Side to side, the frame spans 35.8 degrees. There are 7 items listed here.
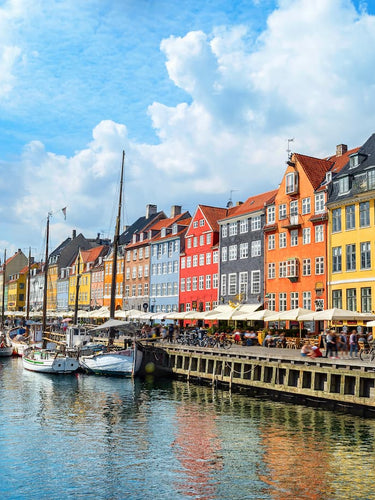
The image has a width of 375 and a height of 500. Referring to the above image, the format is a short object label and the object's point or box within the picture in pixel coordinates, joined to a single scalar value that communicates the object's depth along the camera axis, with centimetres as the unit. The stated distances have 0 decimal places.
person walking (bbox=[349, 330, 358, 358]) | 3149
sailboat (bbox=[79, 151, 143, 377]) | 4241
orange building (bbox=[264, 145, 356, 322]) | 4909
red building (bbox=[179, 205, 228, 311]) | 6500
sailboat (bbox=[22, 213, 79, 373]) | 4469
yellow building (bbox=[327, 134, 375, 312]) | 4394
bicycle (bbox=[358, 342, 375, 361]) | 3037
